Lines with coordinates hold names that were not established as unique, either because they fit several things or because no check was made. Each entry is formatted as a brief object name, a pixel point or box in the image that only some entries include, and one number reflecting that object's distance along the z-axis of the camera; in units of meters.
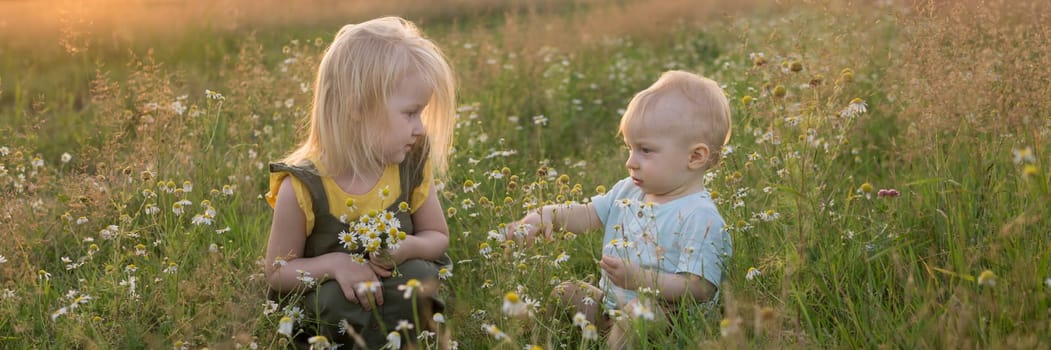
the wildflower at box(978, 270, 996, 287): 2.21
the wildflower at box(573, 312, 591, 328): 2.22
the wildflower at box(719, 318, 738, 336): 1.87
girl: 3.09
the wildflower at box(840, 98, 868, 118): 2.89
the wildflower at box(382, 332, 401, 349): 2.24
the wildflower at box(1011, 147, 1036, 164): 2.10
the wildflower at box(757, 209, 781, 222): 3.13
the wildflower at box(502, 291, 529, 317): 1.92
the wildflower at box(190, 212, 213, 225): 3.27
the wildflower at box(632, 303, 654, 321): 2.12
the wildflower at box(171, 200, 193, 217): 3.31
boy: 3.01
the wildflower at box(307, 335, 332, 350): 2.22
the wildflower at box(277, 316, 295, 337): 2.38
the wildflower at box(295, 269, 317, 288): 2.84
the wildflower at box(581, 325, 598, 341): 2.10
